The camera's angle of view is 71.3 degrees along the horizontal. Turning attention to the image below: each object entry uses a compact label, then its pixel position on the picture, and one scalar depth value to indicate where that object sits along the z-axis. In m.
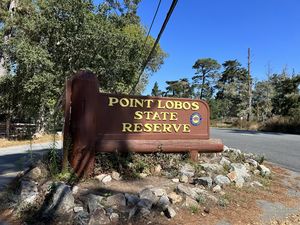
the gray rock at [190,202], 3.12
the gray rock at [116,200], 3.00
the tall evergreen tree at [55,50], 10.38
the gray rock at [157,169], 4.12
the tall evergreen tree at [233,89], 35.97
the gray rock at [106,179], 3.68
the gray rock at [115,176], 3.82
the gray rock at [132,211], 2.82
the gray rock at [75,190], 3.23
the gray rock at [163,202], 2.98
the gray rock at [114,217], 2.77
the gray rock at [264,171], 4.62
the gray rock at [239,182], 3.93
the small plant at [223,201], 3.28
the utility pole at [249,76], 23.70
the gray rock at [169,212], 2.88
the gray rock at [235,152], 5.34
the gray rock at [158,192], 3.20
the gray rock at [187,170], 3.98
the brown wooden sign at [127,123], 3.86
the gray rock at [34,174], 3.61
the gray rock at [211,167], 4.22
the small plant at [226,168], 4.30
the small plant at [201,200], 3.23
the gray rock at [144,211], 2.84
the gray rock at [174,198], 3.17
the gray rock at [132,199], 3.03
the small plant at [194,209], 3.04
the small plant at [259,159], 5.21
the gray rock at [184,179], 3.81
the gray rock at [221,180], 3.81
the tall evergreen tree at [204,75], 44.68
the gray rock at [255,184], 4.09
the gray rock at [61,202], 2.79
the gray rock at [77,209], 2.84
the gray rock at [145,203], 2.93
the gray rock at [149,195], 3.05
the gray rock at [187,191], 3.30
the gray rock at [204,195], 3.34
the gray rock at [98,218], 2.70
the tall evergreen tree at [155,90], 57.24
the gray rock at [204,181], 3.70
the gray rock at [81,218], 2.66
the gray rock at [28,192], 3.08
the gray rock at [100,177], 3.74
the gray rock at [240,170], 4.24
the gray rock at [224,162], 4.50
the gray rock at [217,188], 3.63
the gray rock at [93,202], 2.84
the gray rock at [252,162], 4.89
